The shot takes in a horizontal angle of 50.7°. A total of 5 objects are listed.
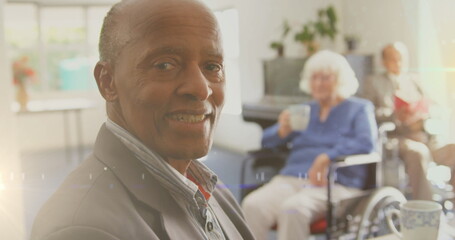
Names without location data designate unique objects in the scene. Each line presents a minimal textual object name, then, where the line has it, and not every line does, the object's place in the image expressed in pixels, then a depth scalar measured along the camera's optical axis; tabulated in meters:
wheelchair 1.41
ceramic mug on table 0.84
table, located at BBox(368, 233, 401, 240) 0.94
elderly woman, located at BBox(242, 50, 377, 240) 1.38
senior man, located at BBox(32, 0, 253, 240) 0.51
